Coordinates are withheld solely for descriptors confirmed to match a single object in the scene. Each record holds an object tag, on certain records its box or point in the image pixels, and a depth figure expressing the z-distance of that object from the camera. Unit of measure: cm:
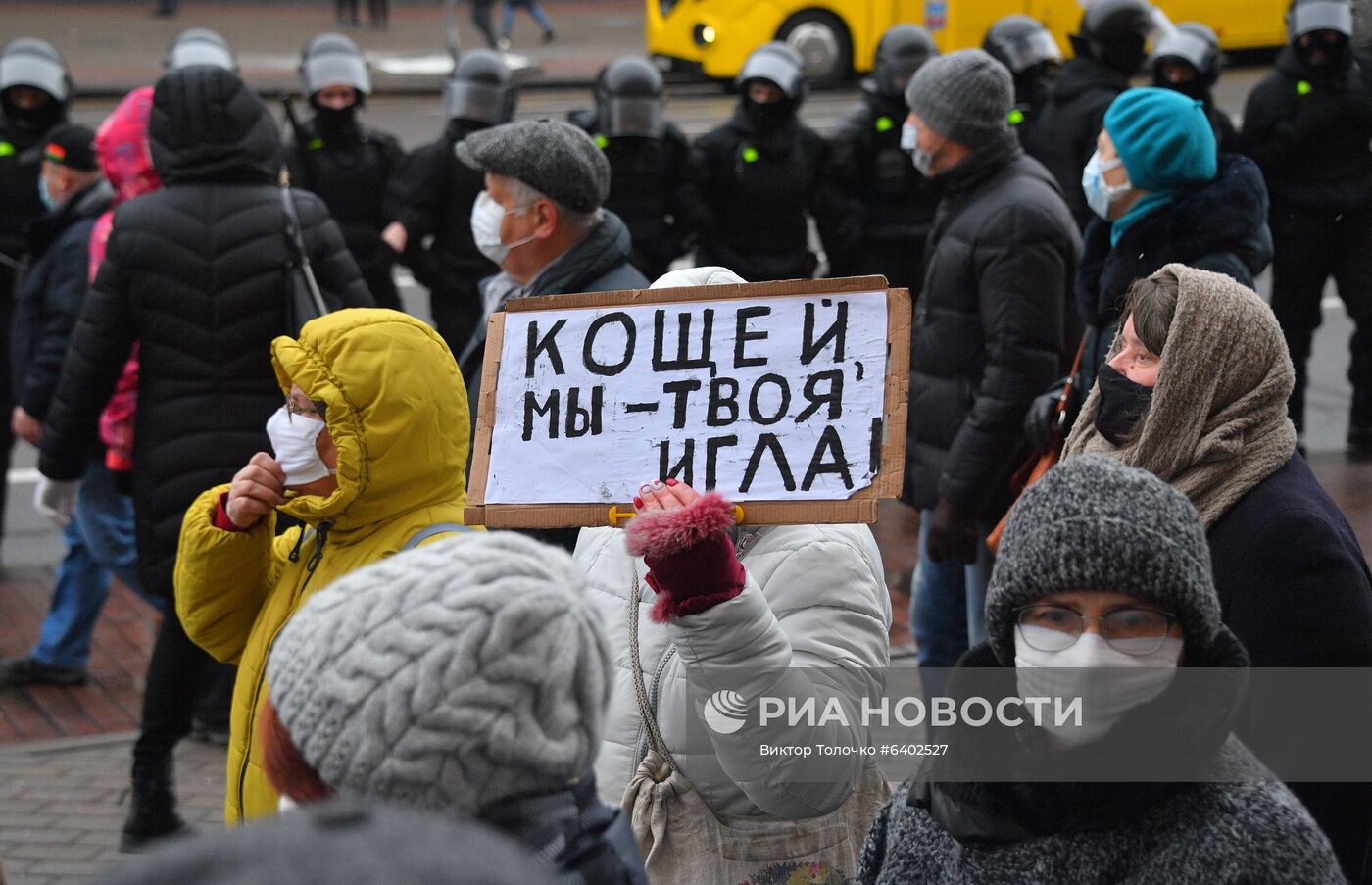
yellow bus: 3619
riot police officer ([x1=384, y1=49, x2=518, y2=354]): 1545
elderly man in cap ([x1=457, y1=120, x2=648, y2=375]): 890
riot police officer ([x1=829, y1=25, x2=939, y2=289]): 1652
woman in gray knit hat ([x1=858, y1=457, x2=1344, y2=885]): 435
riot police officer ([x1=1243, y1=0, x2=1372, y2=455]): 1609
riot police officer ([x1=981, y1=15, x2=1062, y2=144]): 1850
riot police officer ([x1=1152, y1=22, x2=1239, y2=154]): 1722
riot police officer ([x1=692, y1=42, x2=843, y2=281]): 1666
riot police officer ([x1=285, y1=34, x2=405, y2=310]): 1560
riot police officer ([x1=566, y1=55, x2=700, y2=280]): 1631
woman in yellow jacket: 655
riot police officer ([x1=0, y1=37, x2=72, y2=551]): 1501
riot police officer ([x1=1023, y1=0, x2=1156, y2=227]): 1637
